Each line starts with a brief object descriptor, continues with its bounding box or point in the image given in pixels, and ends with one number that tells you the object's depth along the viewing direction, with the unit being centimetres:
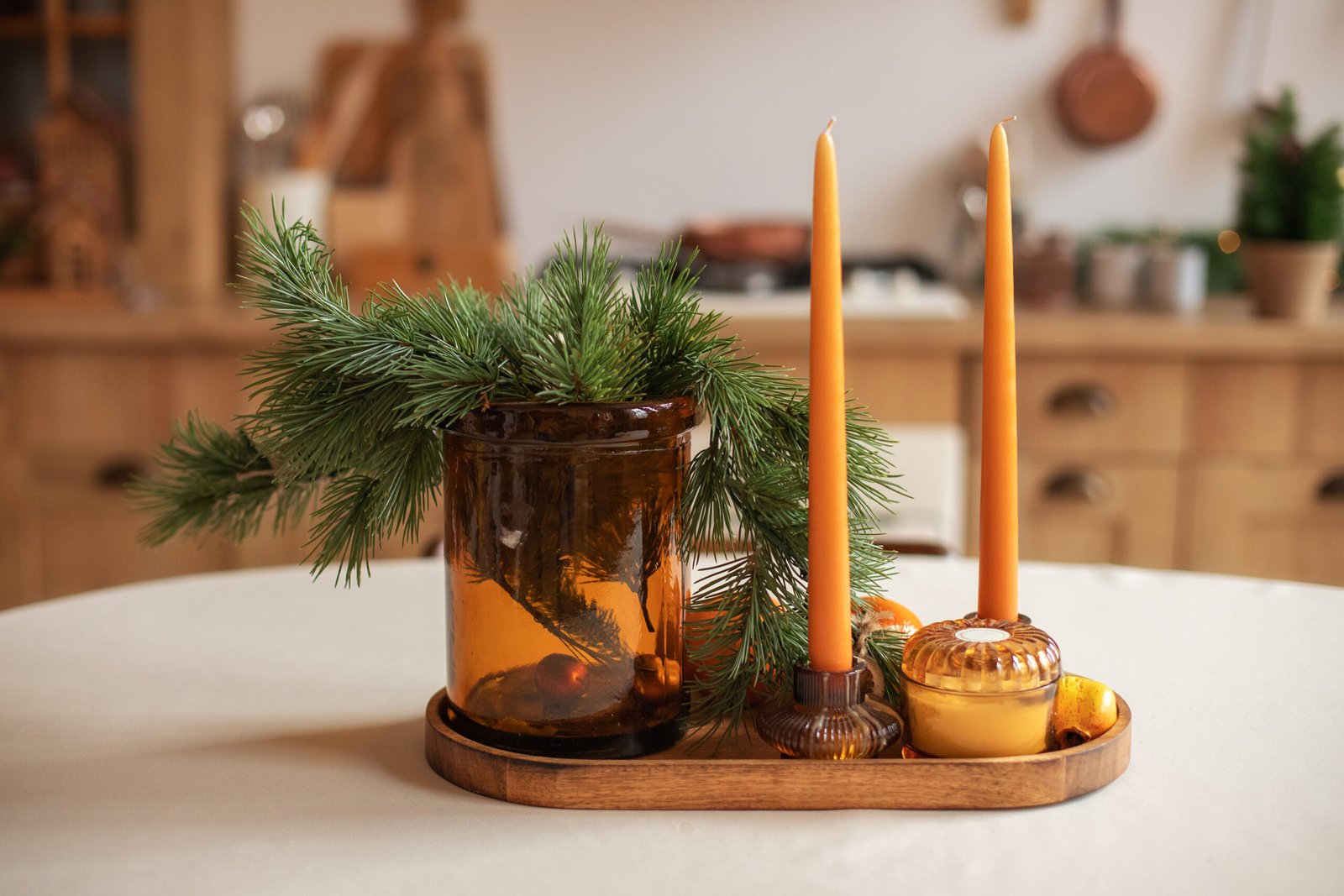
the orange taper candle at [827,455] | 52
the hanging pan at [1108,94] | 244
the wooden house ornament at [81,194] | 233
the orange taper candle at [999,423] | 57
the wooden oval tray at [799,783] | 56
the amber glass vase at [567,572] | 56
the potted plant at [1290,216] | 196
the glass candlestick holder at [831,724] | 56
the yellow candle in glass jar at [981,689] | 56
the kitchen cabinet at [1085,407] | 200
